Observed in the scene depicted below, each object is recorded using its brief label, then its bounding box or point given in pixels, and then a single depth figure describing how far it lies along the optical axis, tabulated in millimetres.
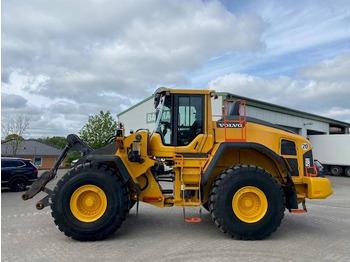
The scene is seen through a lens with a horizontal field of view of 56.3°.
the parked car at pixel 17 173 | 15047
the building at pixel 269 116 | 23547
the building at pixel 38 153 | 48875
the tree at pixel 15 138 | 36812
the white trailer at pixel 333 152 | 27844
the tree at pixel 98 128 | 38500
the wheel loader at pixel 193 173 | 6379
